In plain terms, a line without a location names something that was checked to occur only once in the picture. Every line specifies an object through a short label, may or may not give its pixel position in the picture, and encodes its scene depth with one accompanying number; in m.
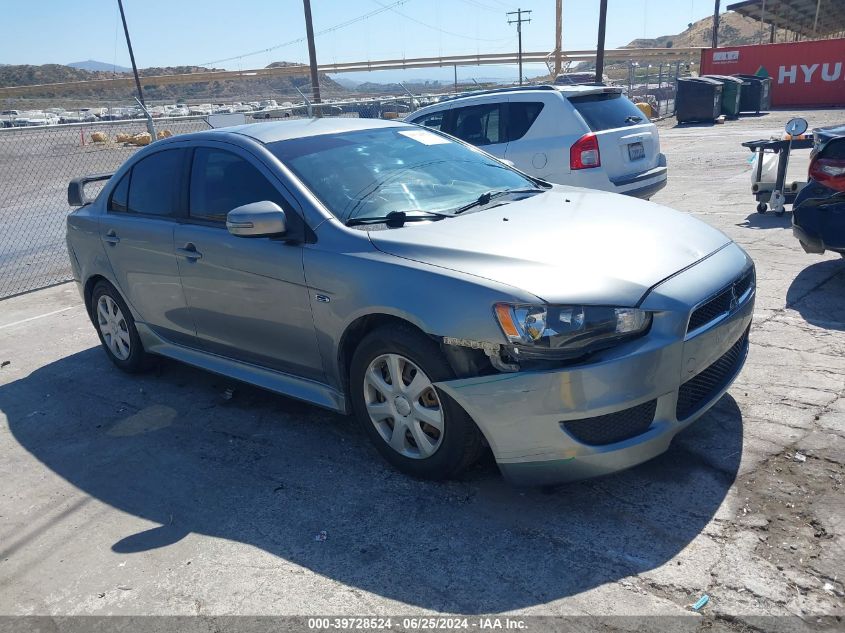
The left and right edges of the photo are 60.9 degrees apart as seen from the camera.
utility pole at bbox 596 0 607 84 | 29.86
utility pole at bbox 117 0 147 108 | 43.43
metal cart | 8.33
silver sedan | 3.03
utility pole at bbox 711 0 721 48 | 44.88
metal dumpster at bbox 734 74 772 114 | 25.81
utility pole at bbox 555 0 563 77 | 73.81
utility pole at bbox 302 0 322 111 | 29.44
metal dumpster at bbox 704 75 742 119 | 25.06
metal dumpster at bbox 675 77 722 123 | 24.33
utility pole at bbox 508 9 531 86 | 58.84
